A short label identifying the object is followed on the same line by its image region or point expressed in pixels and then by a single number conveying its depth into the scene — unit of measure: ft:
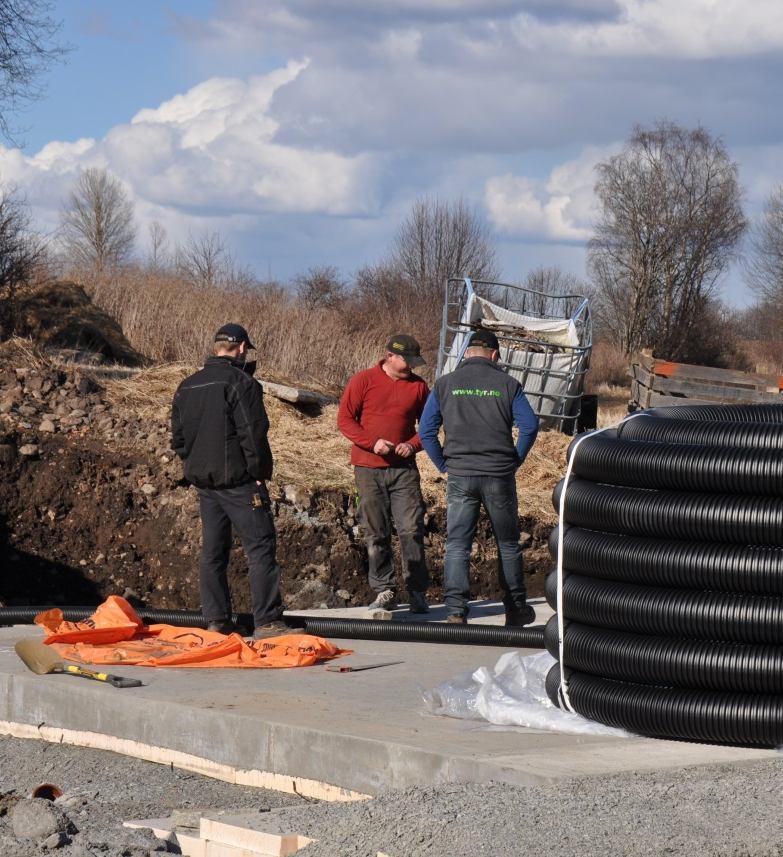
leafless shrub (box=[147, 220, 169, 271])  130.66
